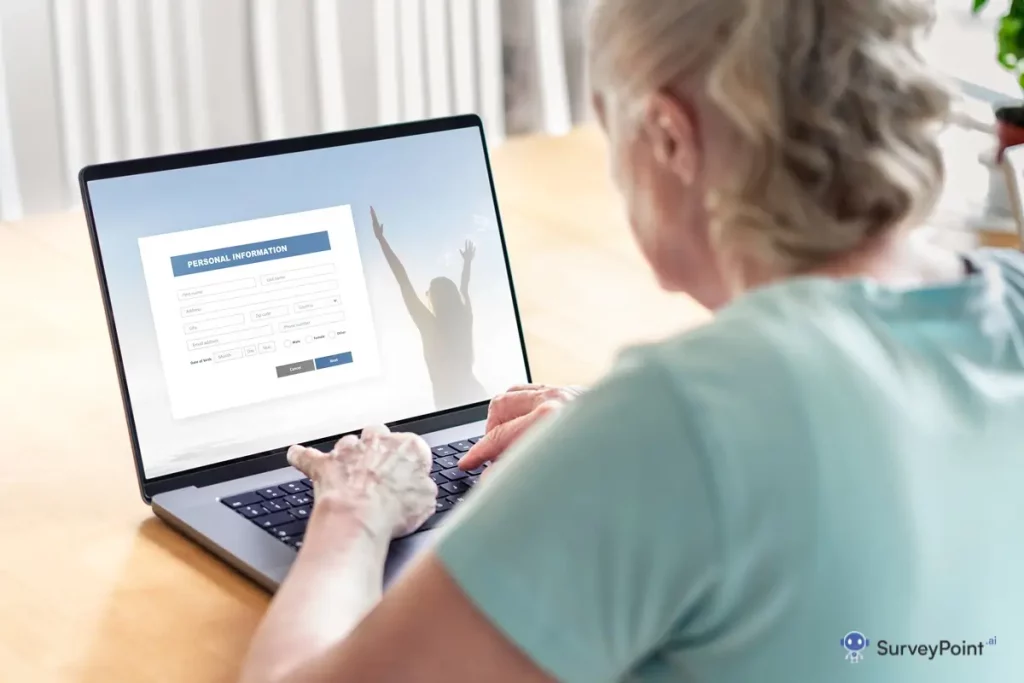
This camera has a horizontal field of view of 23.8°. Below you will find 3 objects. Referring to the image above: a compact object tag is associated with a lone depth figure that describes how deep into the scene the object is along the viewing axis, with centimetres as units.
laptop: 185
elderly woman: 139
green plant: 223
